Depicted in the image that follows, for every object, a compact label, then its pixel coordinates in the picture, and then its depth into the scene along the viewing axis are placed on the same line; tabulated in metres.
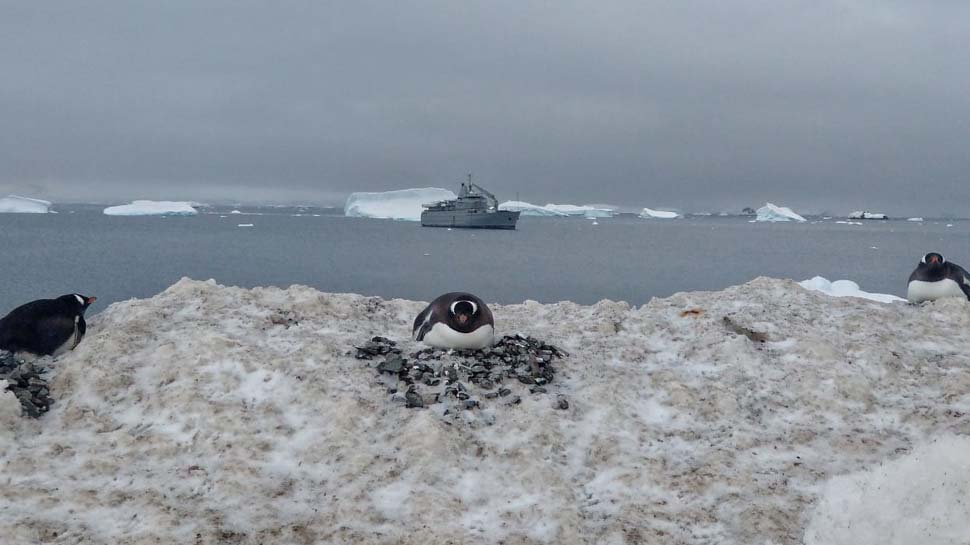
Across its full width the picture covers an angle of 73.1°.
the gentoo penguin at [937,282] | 13.26
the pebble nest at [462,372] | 8.33
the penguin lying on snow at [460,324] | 9.59
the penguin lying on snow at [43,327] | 8.98
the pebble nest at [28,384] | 7.54
